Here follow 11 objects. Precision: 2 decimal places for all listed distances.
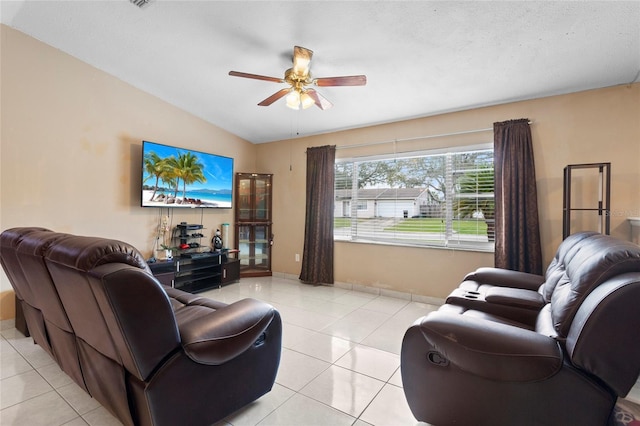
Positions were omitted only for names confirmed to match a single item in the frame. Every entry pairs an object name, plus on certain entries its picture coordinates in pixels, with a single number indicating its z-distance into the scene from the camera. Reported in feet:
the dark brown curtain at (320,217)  15.10
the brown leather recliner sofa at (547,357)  3.76
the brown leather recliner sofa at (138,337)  4.02
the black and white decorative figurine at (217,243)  15.46
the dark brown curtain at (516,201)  10.32
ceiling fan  8.23
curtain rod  11.66
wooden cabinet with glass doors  17.29
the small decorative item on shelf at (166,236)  13.33
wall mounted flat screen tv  12.62
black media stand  12.46
